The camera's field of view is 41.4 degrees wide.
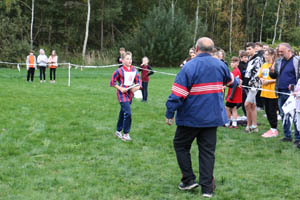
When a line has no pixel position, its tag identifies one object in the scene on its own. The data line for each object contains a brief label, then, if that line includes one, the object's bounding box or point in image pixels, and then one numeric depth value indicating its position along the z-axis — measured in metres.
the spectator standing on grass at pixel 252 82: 8.39
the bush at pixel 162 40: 37.16
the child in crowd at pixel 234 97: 9.23
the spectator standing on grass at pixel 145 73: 13.46
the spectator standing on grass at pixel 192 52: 9.52
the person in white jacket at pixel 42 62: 19.11
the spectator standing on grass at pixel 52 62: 19.06
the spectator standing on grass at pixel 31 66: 19.27
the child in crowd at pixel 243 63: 9.74
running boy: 7.47
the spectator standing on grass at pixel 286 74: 7.44
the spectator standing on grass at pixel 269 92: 8.17
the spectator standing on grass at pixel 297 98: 6.99
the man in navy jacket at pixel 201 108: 4.60
